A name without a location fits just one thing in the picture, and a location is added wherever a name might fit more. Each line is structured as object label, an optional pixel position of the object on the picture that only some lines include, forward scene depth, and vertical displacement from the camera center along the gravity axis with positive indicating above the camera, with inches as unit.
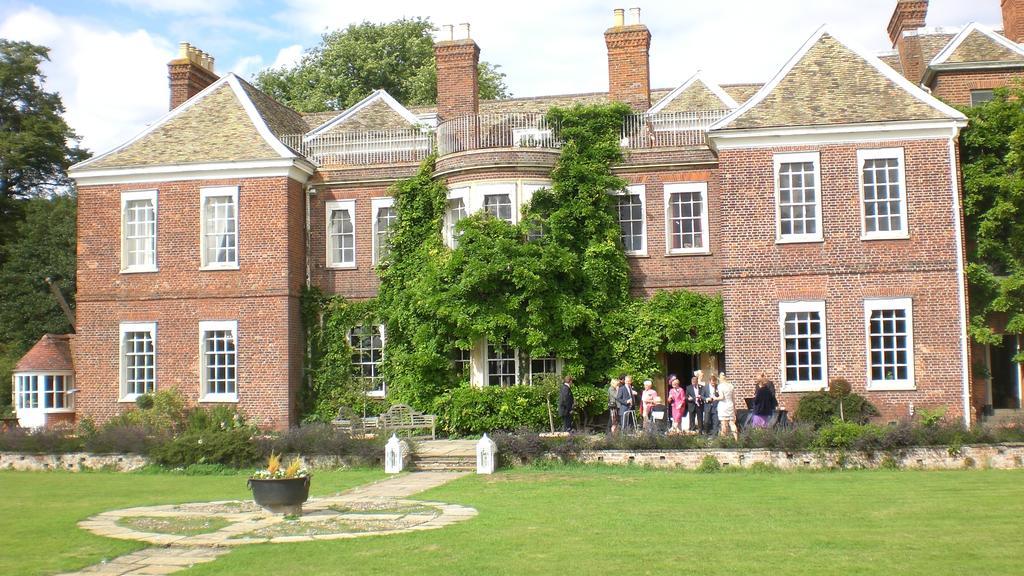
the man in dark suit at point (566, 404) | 838.5 -61.2
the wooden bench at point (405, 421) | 872.4 -77.3
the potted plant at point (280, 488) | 494.9 -77.3
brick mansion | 855.1 +113.2
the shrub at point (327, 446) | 762.8 -86.3
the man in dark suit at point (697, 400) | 830.5 -59.3
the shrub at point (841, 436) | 703.7 -79.2
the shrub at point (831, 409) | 818.8 -68.4
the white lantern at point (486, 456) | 717.3 -90.6
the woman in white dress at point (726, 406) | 787.4 -61.7
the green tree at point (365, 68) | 1792.6 +522.7
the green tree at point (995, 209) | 871.7 +109.6
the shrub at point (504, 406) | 886.4 -66.4
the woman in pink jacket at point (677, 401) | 834.2 -60.1
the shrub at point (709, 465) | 711.7 -100.3
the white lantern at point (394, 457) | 735.1 -92.1
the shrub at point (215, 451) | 772.6 -89.0
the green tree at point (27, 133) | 1489.9 +338.6
